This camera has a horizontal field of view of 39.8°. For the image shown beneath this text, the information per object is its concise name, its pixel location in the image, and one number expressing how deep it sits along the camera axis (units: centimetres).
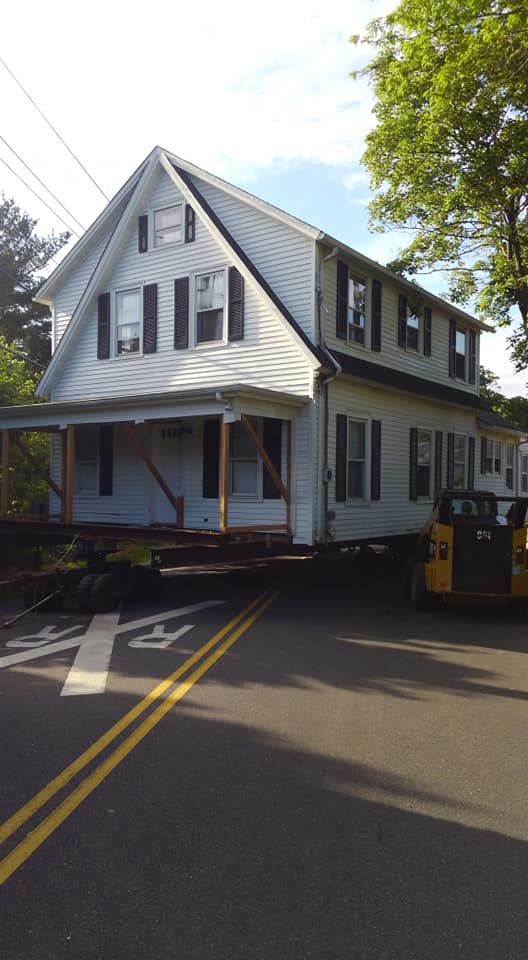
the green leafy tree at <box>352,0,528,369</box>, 1376
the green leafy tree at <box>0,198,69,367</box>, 3953
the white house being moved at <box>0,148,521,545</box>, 1402
